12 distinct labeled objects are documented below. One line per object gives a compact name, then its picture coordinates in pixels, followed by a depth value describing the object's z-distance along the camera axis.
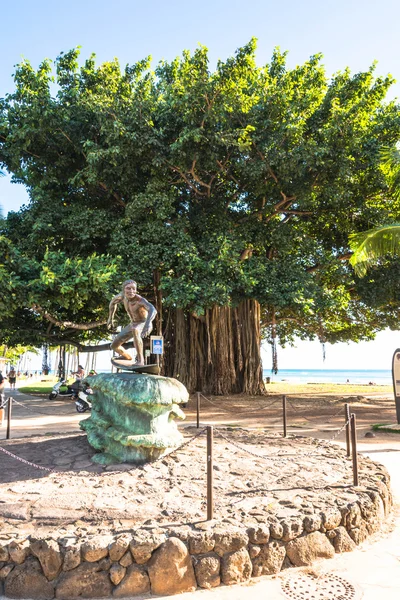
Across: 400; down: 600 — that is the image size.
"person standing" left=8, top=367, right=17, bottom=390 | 24.87
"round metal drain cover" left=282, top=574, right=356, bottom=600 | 3.11
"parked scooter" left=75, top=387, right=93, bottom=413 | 11.95
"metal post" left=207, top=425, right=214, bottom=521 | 3.82
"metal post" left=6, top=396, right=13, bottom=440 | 7.75
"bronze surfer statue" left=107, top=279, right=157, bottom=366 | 6.46
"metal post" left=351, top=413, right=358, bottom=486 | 4.71
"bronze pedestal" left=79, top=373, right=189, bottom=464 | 5.29
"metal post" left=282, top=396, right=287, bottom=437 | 8.03
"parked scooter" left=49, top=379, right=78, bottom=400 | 16.30
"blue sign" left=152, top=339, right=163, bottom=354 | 11.44
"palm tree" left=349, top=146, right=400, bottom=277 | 9.71
